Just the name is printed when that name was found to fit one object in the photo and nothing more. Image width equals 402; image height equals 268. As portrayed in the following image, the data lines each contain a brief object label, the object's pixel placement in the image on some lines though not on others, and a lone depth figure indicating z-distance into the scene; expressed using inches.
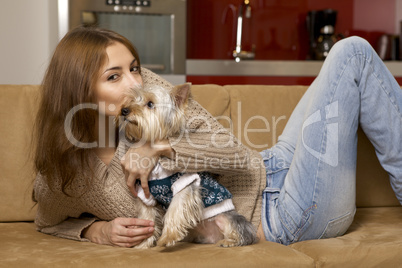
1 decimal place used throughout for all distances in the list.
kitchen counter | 165.2
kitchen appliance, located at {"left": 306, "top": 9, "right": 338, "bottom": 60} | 181.4
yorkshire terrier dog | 65.4
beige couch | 63.4
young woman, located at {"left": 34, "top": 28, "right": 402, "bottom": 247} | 69.9
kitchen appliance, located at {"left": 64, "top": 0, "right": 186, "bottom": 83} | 159.0
